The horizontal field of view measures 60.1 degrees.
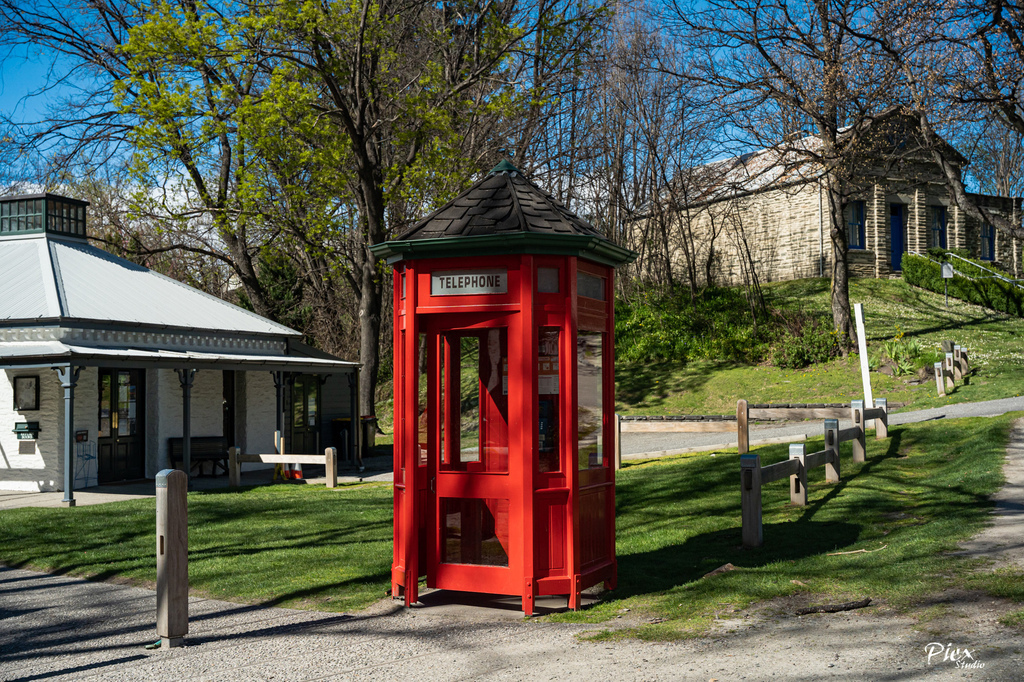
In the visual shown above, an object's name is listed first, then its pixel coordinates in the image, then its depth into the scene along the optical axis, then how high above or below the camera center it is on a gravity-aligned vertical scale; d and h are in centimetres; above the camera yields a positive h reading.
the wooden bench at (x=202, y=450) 2025 -141
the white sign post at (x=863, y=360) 1544 +32
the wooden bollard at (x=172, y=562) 640 -126
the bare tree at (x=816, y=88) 2348 +813
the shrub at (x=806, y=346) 2941 +113
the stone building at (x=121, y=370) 1763 +44
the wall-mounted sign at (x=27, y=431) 1791 -78
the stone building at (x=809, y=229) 3722 +661
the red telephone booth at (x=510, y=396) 707 -10
